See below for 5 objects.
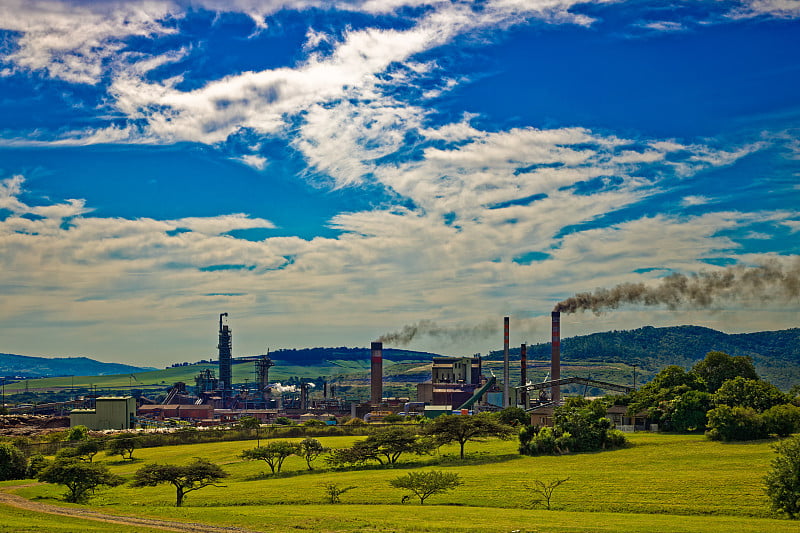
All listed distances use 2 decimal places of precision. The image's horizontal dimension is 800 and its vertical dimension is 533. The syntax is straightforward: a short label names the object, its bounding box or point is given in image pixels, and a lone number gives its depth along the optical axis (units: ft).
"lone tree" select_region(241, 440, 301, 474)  334.24
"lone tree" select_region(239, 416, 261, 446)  496.84
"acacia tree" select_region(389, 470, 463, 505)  241.76
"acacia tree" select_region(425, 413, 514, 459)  352.49
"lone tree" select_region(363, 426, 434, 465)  335.67
